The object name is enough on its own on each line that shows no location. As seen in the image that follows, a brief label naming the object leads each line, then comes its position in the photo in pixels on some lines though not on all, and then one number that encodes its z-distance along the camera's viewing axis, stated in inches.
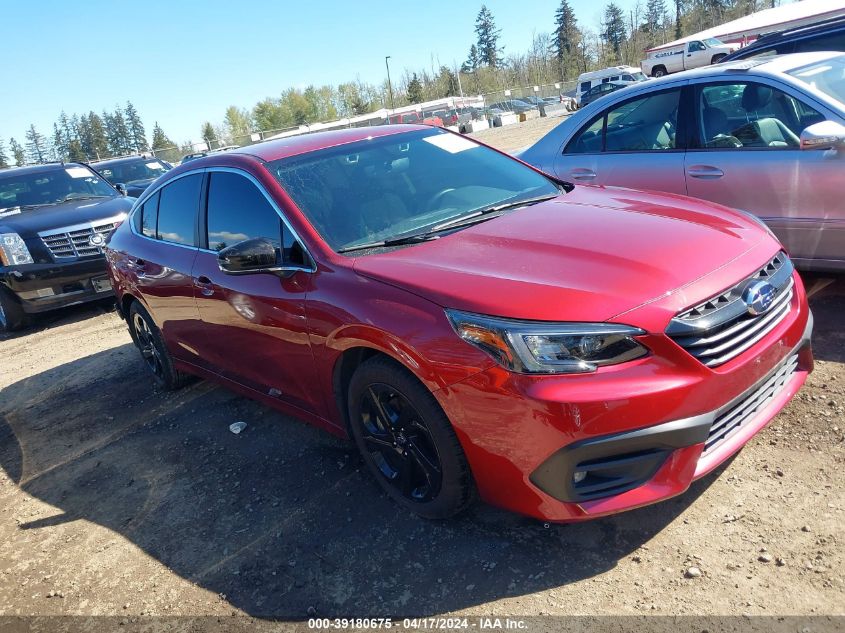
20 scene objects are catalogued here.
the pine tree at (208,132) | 4016.2
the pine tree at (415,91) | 3607.3
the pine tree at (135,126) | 4547.2
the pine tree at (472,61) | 4199.3
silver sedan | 168.7
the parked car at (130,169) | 593.0
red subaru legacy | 93.0
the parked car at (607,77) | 1660.9
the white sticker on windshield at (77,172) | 382.0
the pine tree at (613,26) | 3693.4
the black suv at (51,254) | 315.3
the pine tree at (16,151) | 4425.4
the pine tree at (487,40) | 4089.6
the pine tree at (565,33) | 3550.7
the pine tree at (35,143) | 4803.4
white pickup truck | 1561.6
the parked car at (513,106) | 2229.7
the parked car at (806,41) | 228.2
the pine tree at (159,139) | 3988.2
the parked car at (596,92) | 1222.9
